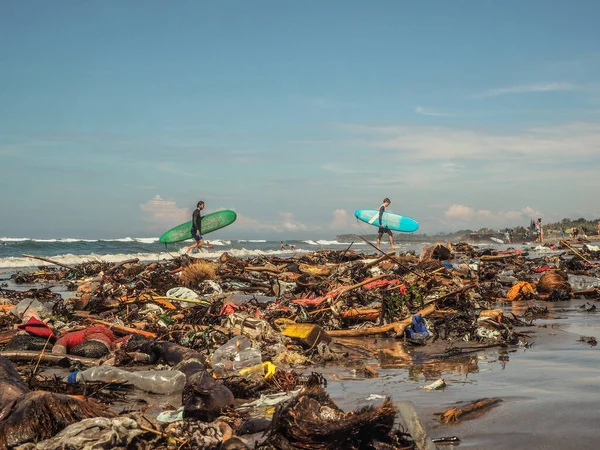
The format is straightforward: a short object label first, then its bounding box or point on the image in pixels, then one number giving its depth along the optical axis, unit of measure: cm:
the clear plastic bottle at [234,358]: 568
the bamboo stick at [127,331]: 715
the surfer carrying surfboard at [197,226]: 1878
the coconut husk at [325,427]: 301
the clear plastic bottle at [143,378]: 500
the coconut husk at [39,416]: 328
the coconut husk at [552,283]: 1109
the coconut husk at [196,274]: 1241
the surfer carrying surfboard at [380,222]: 2176
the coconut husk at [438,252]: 1585
